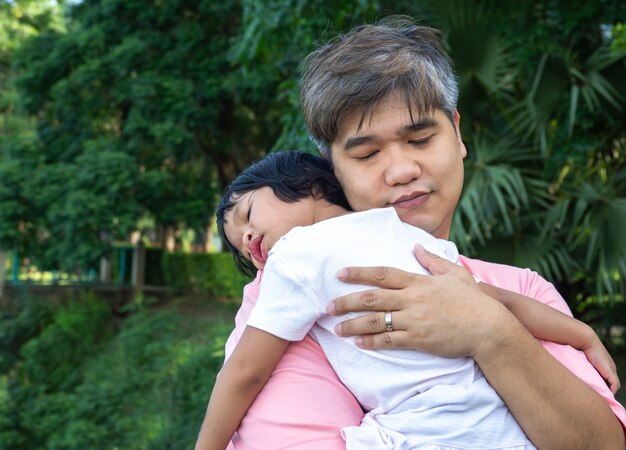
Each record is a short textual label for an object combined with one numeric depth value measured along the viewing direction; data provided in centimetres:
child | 128
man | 132
